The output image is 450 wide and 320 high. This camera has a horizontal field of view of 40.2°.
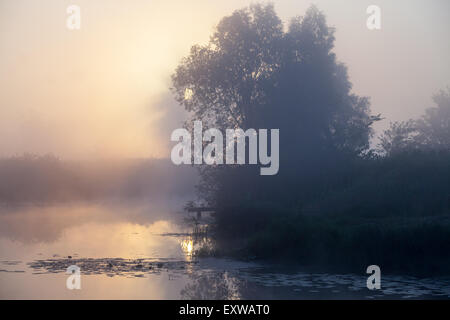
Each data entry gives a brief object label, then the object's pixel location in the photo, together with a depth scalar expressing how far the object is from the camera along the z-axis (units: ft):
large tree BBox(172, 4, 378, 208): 145.18
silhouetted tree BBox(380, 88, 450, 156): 223.30
